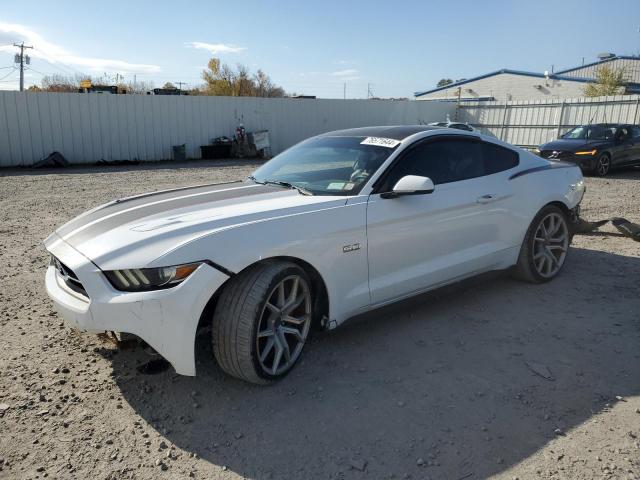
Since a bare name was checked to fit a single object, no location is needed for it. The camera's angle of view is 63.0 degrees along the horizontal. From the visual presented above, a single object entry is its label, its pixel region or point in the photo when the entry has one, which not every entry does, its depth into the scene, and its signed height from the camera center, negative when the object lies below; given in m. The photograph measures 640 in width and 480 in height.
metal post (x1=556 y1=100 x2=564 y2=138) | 22.17 +0.18
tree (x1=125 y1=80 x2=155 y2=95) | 57.60 +2.58
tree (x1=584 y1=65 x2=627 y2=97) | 37.21 +2.88
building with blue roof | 41.25 +3.17
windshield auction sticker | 3.95 -0.18
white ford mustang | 2.79 -0.79
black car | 14.12 -0.65
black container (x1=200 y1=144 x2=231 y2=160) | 20.97 -1.57
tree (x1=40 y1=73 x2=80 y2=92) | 61.09 +2.91
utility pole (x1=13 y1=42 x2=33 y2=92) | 54.44 +4.89
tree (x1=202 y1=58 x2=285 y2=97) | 59.75 +3.36
